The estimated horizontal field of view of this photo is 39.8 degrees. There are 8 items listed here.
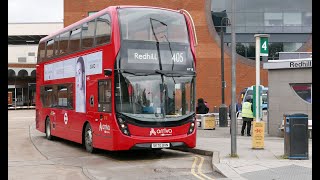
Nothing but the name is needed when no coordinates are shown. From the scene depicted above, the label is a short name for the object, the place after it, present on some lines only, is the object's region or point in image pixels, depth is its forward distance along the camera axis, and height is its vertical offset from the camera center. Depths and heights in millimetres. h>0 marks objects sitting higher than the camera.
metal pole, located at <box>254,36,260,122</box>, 12797 +851
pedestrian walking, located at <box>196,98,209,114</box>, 23031 -998
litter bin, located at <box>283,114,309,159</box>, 10703 -1104
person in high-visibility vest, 17609 -900
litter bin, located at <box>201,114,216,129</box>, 21578 -1525
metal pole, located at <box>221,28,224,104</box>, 25541 +1871
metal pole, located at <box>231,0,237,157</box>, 11427 -129
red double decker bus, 11641 +301
